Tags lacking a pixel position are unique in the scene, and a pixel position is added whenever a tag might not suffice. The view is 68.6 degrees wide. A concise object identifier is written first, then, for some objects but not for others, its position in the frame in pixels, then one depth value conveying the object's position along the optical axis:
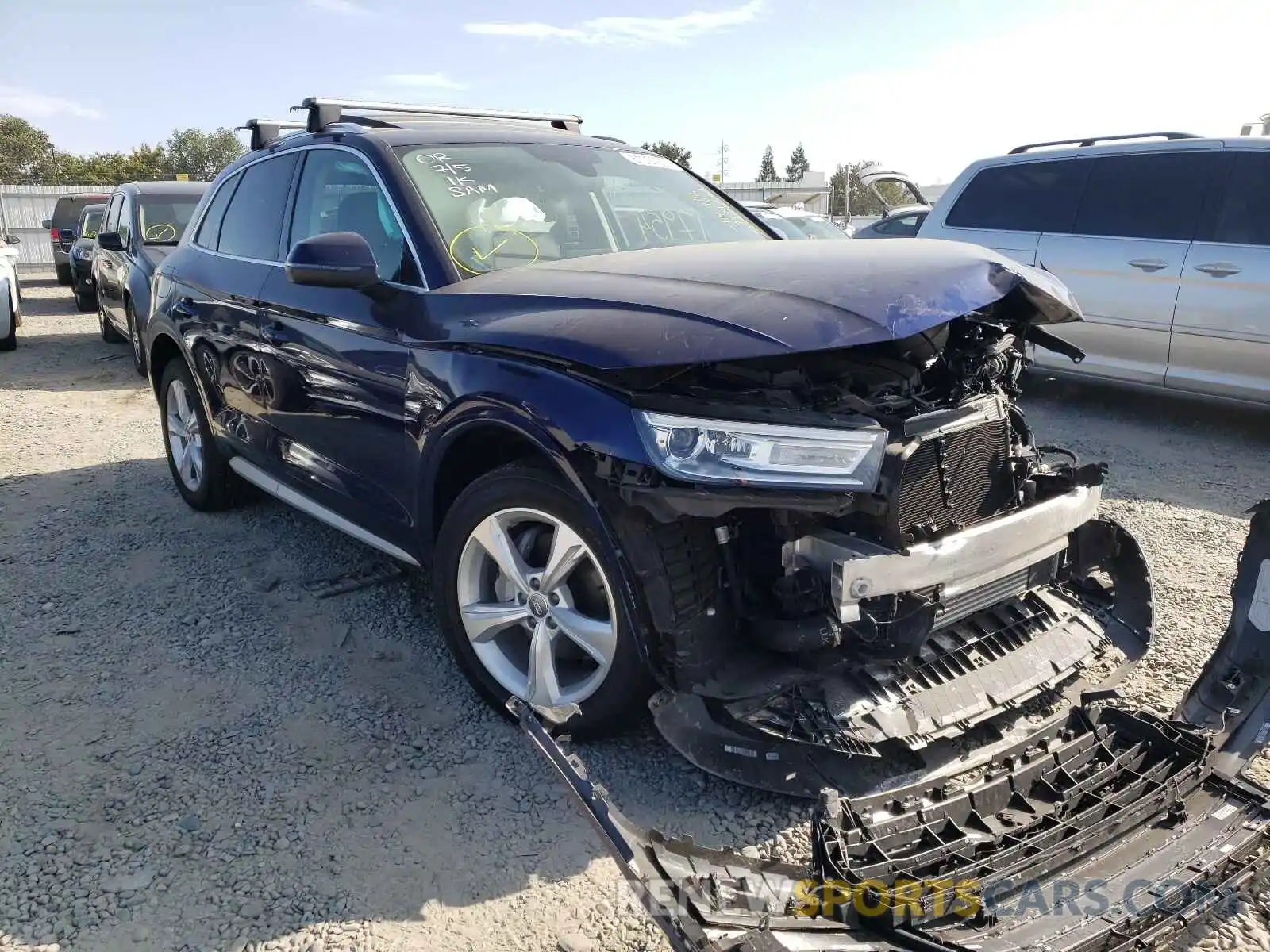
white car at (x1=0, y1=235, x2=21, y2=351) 11.23
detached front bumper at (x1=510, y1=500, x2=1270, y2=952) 1.82
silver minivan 6.02
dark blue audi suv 2.33
